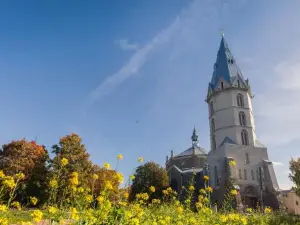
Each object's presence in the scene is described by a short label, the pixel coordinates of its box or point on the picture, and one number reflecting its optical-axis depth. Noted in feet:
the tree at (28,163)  86.83
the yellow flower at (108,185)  17.13
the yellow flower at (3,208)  12.97
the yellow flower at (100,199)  16.61
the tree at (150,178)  144.36
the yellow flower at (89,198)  17.78
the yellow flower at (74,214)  14.61
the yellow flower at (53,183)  16.44
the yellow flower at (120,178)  17.73
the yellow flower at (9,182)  14.73
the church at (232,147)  133.69
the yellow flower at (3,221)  12.26
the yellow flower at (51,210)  14.28
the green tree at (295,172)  96.19
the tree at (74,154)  90.17
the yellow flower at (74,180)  17.87
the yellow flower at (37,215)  12.40
